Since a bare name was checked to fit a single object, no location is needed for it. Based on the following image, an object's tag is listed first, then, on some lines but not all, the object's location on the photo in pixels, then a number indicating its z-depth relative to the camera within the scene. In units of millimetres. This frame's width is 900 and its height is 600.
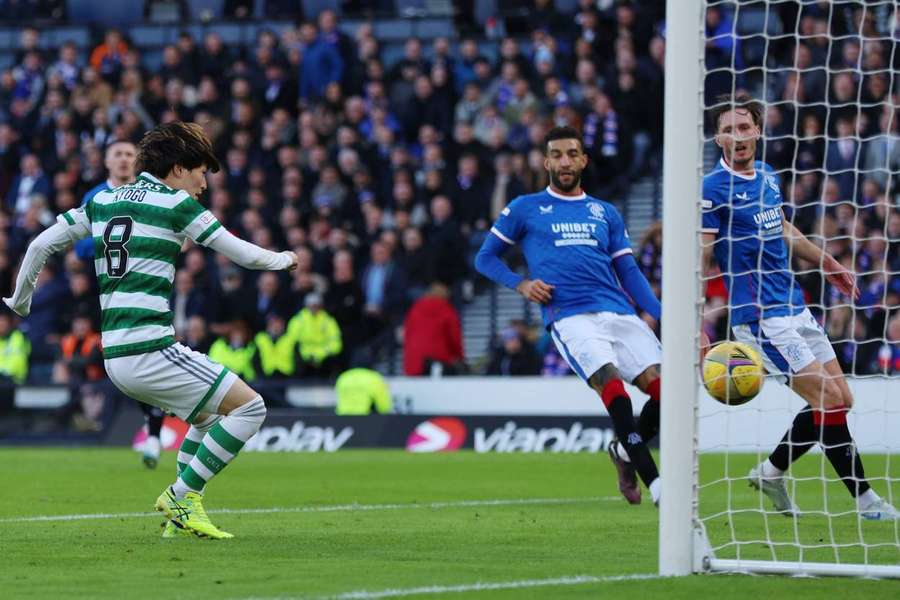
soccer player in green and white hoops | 15711
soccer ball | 16953
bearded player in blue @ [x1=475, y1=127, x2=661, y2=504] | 19594
